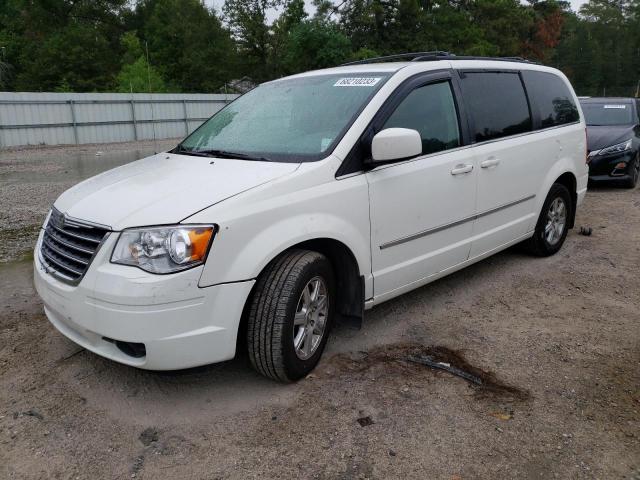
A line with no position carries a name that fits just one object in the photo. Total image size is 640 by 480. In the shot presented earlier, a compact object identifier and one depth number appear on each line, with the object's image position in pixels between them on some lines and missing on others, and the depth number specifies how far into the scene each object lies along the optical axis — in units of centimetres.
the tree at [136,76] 3872
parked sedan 919
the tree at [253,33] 4556
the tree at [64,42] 4206
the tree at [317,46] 3275
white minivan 276
